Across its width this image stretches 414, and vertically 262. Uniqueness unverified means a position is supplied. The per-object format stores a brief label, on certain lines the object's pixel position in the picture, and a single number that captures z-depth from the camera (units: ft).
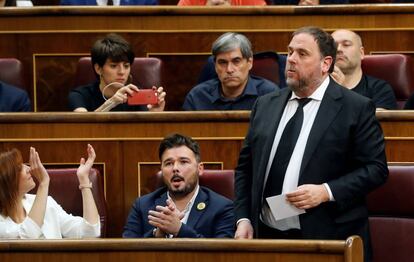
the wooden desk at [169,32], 51.83
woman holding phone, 50.21
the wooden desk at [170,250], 43.20
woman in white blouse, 46.34
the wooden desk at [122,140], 48.16
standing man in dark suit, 44.70
